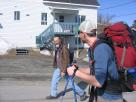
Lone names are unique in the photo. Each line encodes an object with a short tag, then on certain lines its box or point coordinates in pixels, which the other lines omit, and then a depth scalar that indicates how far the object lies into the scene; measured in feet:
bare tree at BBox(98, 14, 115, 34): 106.90
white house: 51.06
